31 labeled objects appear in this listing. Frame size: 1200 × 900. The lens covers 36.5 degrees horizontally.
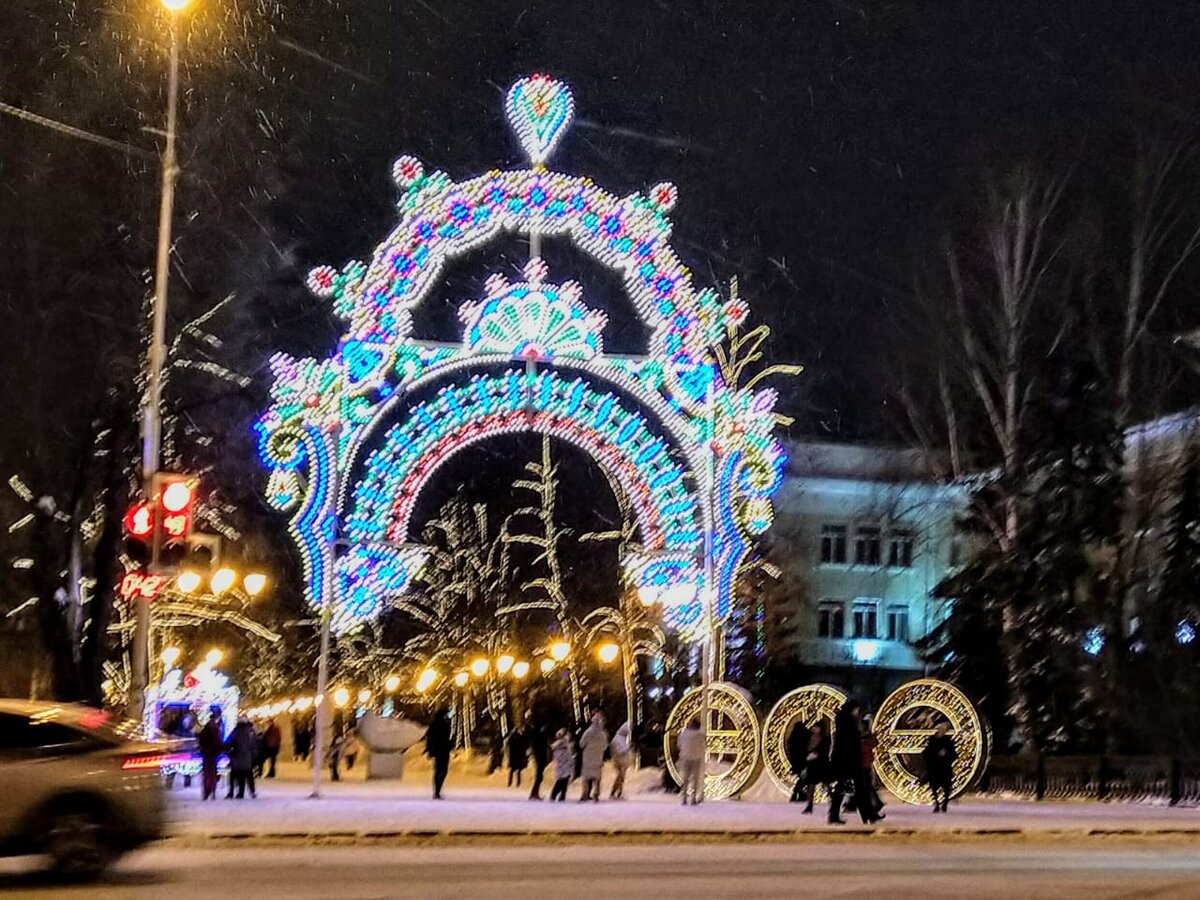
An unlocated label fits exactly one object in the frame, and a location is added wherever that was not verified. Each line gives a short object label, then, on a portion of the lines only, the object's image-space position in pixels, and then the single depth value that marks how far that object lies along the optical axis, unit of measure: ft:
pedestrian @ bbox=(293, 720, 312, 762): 188.70
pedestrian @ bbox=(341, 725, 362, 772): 150.92
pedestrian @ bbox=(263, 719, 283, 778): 124.33
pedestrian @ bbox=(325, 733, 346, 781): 138.00
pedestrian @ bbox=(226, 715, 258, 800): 98.02
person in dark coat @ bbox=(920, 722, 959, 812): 93.97
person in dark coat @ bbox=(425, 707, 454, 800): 103.24
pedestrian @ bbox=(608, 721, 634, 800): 106.01
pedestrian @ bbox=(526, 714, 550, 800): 106.32
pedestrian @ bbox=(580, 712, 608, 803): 100.53
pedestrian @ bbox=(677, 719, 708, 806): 97.55
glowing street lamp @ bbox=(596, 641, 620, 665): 144.66
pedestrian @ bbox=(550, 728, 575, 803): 100.58
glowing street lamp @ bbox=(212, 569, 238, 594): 83.30
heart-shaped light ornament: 99.81
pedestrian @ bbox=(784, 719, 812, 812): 94.94
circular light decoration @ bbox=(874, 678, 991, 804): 98.94
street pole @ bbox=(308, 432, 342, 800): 98.68
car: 51.06
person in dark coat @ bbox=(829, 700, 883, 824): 82.17
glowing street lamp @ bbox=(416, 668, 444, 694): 203.23
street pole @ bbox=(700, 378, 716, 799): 99.66
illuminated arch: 100.27
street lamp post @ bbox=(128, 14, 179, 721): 70.18
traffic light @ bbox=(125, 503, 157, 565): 63.16
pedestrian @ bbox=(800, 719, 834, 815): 88.84
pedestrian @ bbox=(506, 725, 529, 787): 120.06
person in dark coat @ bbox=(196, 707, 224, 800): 96.02
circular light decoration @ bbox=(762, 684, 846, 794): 101.60
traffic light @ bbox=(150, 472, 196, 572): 62.64
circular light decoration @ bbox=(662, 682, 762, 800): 105.40
